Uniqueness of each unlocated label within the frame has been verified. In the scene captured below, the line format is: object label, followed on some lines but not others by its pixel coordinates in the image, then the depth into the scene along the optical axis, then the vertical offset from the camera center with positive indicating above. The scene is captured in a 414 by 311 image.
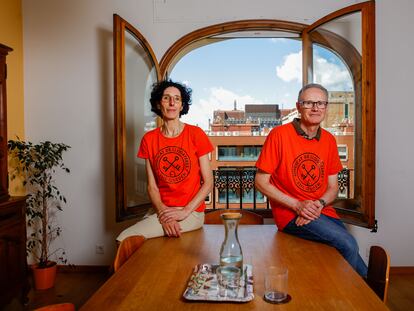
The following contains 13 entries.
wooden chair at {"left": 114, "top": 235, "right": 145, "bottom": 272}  1.67 -0.46
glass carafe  1.40 -0.37
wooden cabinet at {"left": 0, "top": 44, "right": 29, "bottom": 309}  2.77 -0.61
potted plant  3.40 -0.45
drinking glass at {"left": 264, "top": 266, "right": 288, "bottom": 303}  1.22 -0.43
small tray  1.22 -0.46
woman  2.26 -0.12
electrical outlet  3.85 -0.99
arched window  2.94 +0.56
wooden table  1.18 -0.47
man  2.08 -0.12
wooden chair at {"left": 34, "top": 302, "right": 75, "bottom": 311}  1.05 -0.44
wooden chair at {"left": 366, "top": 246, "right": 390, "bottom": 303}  1.39 -0.47
